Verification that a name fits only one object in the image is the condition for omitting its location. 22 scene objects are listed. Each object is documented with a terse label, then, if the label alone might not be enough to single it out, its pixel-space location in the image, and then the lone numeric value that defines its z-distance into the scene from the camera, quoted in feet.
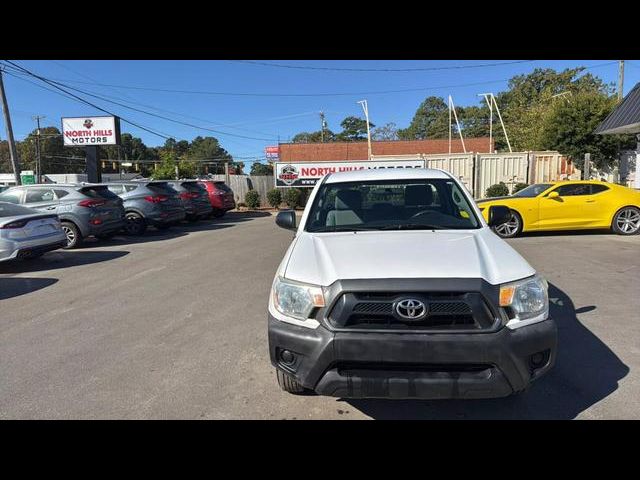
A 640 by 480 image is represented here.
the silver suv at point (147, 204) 43.37
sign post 71.56
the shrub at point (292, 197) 73.27
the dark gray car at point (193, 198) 51.52
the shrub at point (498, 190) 61.52
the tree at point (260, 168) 300.24
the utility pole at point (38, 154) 135.69
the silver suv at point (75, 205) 34.78
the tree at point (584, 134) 62.23
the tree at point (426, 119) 285.06
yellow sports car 35.14
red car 60.29
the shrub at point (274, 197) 74.64
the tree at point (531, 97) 107.86
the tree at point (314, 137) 300.61
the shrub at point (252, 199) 76.02
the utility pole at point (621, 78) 82.94
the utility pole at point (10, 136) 57.06
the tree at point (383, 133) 287.89
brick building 141.49
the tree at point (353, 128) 310.70
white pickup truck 7.99
